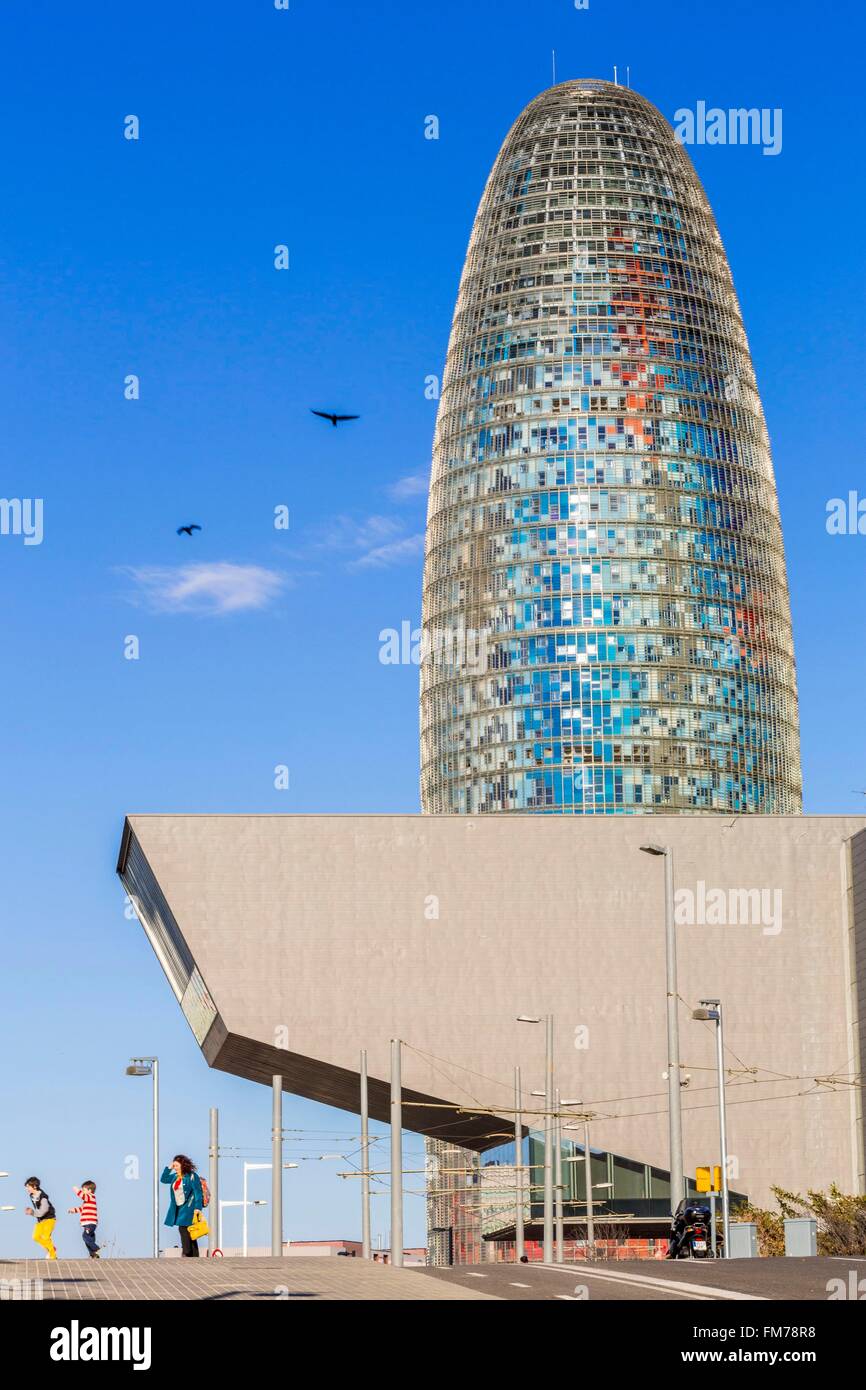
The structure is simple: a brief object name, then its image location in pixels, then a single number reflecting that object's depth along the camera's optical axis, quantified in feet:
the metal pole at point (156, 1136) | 216.54
